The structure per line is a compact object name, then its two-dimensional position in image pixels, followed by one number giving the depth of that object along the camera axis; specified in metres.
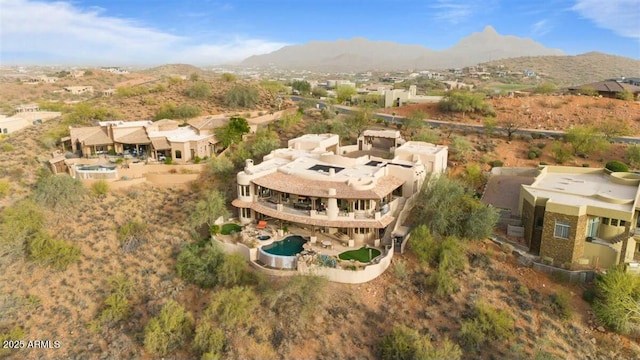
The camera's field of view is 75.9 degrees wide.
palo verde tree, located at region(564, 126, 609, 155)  42.47
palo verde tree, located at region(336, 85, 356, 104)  77.99
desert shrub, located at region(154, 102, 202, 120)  56.50
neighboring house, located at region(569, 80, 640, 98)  62.88
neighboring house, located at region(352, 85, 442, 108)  68.50
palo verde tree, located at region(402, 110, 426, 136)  50.94
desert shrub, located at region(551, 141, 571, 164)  42.25
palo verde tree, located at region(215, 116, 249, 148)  46.12
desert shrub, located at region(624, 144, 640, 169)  39.97
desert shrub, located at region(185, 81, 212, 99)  68.44
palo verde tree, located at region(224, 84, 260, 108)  66.81
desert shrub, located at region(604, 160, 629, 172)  35.94
